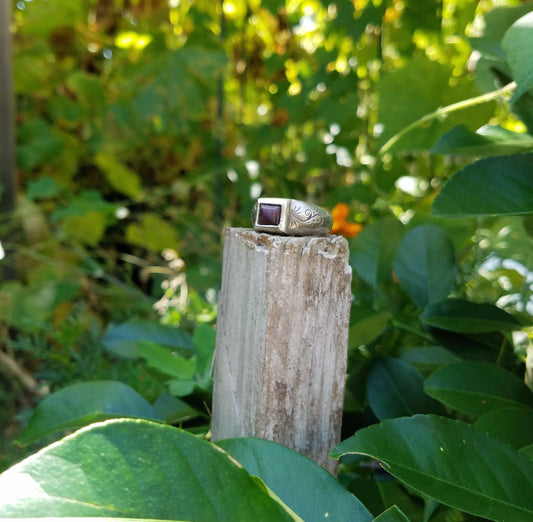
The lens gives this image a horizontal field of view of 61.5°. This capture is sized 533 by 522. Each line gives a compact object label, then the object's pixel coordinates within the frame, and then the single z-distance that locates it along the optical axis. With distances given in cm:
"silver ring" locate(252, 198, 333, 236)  12
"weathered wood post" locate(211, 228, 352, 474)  11
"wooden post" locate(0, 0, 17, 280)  55
